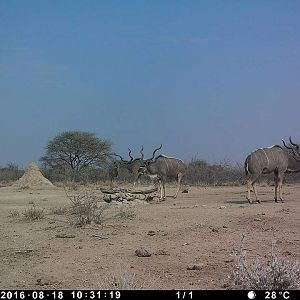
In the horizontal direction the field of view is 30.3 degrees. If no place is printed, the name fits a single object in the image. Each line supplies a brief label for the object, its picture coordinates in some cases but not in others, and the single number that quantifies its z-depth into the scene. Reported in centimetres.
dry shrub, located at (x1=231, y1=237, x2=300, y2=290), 650
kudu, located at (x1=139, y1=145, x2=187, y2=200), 2489
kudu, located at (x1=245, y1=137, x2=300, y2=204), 1922
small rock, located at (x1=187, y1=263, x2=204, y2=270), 812
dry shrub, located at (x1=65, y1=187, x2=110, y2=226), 1308
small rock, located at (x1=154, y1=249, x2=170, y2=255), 932
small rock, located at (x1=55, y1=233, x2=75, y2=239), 1130
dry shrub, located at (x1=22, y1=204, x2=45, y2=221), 1460
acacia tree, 4916
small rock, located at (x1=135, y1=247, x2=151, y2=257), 912
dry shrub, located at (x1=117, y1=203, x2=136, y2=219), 1462
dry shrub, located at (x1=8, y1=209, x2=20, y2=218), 1560
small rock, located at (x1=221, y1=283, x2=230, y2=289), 689
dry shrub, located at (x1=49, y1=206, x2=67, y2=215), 1608
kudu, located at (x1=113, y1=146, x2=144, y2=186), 2636
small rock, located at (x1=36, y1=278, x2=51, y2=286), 744
